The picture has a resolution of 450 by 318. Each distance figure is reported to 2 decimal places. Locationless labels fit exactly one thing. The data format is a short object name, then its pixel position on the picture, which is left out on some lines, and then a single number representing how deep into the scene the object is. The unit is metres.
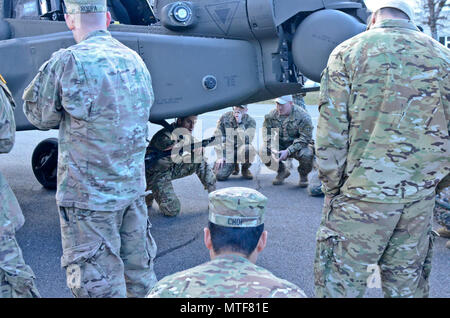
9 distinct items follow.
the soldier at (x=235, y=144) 6.70
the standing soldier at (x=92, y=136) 2.39
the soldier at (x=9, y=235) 2.21
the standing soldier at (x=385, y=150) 2.19
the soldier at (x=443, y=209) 3.98
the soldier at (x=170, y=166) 4.94
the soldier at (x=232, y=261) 1.39
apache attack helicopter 3.88
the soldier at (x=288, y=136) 6.20
